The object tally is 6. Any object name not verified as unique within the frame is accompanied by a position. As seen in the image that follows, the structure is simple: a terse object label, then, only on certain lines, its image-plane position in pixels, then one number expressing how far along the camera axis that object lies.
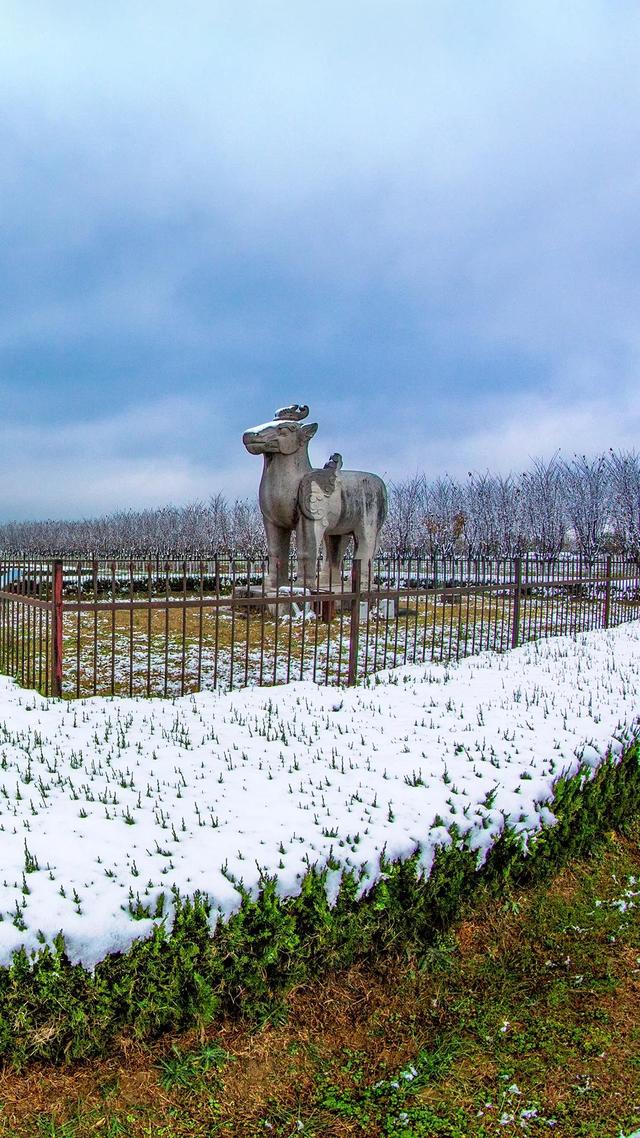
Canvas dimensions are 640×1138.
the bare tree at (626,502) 25.78
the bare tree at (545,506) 39.25
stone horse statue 12.17
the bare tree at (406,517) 43.50
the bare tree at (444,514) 38.89
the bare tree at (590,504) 33.78
